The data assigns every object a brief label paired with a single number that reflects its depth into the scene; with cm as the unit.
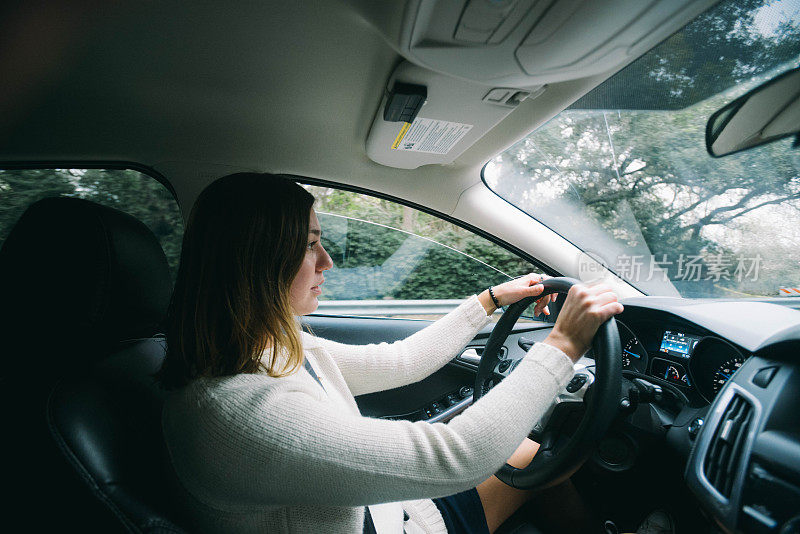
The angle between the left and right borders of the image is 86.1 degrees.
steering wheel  97
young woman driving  81
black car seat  82
